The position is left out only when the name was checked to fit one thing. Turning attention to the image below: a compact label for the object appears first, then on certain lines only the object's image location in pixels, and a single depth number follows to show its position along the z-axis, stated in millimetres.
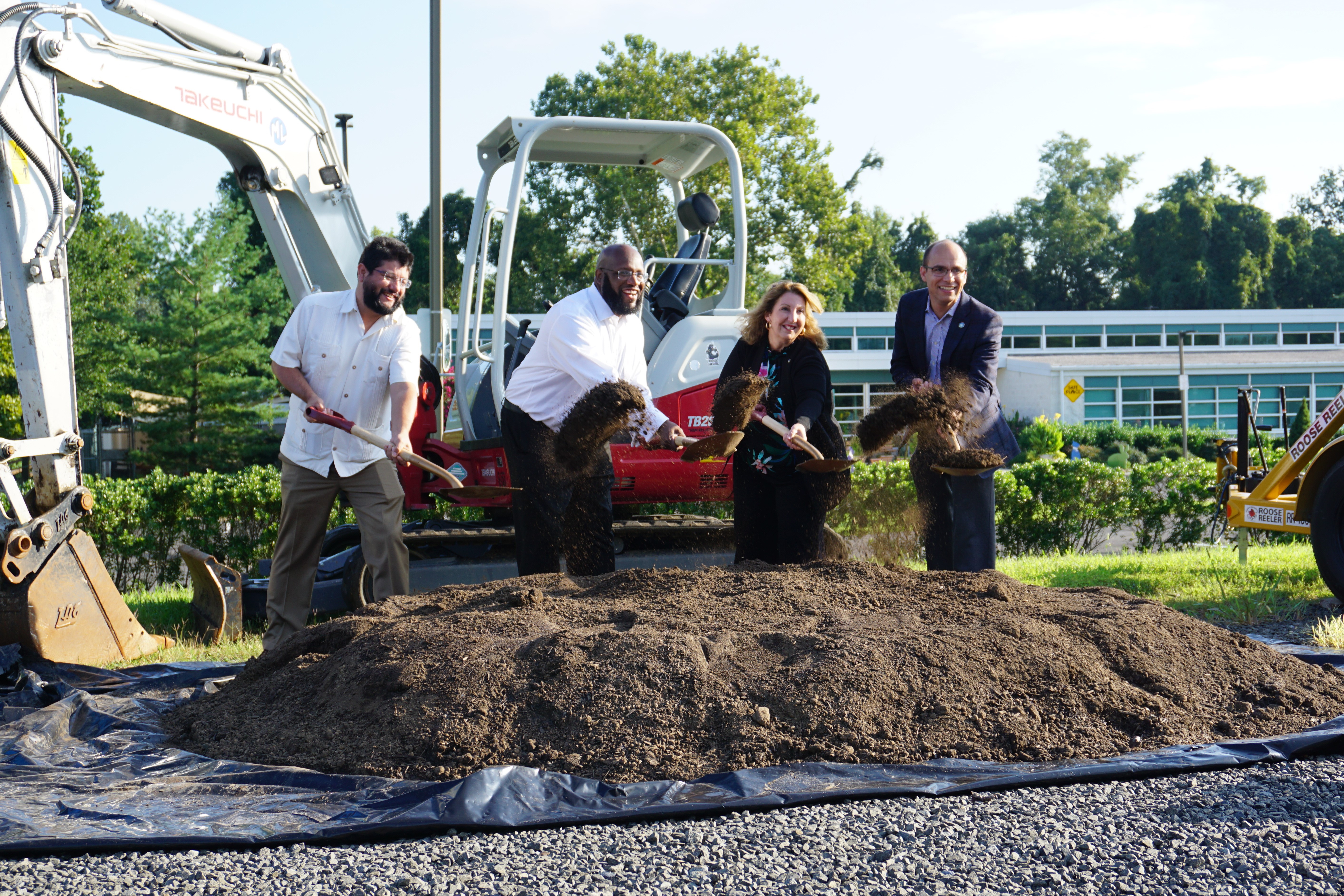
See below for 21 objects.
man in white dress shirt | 5020
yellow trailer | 6152
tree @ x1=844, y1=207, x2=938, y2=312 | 43312
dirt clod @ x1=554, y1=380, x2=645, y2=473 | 4953
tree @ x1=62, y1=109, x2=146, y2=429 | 18250
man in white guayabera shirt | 4914
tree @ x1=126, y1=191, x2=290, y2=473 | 19719
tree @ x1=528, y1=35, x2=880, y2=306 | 23984
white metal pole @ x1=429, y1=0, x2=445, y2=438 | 13664
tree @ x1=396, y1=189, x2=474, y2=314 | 28594
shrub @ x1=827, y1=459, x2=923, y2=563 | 8867
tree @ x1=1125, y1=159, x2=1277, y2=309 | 51625
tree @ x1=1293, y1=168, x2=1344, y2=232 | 66812
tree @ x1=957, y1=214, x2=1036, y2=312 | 56875
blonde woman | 5230
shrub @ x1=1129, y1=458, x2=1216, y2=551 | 10234
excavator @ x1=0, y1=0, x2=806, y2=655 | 5254
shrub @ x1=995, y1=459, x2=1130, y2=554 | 10117
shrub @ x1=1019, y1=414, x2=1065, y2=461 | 20172
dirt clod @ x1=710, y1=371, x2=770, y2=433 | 5129
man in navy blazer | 5195
